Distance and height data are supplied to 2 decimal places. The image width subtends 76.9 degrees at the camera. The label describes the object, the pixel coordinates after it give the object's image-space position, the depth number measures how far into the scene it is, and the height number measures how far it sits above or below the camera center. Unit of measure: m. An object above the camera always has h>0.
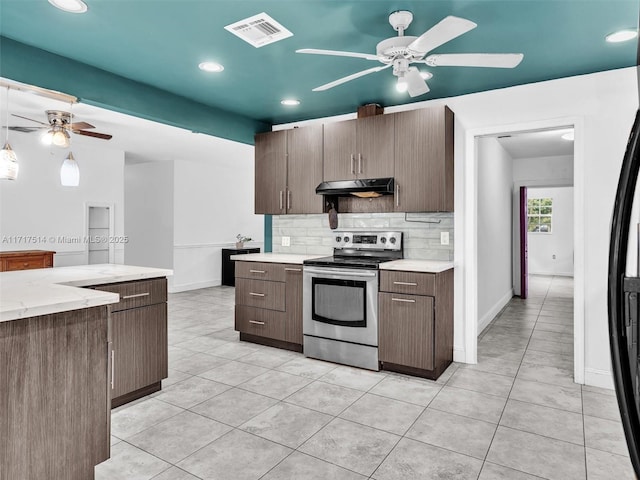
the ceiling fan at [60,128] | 3.46 +1.24
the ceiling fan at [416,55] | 1.90 +0.98
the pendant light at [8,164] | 2.40 +0.46
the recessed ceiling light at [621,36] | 2.41 +1.23
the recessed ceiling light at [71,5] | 2.14 +1.27
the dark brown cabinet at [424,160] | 3.38 +0.68
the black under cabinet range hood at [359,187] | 3.54 +0.47
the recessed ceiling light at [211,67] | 2.98 +1.30
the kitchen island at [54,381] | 1.57 -0.60
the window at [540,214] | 10.03 +0.61
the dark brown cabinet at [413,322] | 3.10 -0.66
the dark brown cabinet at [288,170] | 4.04 +0.72
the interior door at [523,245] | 6.94 -0.11
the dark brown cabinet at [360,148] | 3.61 +0.85
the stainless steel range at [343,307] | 3.35 -0.59
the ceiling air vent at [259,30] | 2.32 +1.27
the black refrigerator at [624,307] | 0.64 -0.12
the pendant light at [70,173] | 3.24 +0.54
